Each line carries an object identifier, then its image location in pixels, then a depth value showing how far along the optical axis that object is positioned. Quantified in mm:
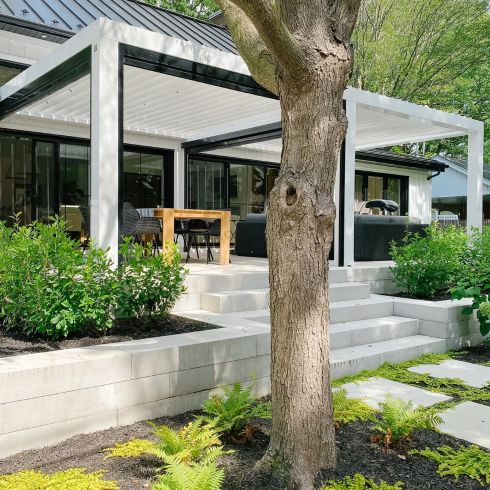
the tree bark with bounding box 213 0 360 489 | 2246
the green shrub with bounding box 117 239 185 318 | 3947
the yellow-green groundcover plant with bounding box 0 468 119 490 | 2211
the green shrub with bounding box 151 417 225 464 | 2324
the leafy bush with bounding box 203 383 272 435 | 2758
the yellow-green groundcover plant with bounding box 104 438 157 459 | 2600
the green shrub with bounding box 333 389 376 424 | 3062
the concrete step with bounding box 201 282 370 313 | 4945
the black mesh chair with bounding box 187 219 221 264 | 7429
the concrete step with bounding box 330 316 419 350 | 4703
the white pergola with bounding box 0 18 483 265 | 4668
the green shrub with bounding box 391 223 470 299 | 6055
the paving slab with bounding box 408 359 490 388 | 4227
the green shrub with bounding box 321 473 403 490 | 2209
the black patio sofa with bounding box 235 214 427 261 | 8125
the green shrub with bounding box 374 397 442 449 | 2700
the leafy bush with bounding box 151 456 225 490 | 1924
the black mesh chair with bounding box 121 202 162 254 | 6465
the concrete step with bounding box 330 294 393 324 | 5199
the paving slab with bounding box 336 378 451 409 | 3631
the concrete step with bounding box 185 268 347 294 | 5125
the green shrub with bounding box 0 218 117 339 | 3443
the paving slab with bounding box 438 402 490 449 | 2979
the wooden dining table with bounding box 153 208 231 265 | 6500
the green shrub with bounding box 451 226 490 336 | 4980
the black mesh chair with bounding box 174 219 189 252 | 9094
